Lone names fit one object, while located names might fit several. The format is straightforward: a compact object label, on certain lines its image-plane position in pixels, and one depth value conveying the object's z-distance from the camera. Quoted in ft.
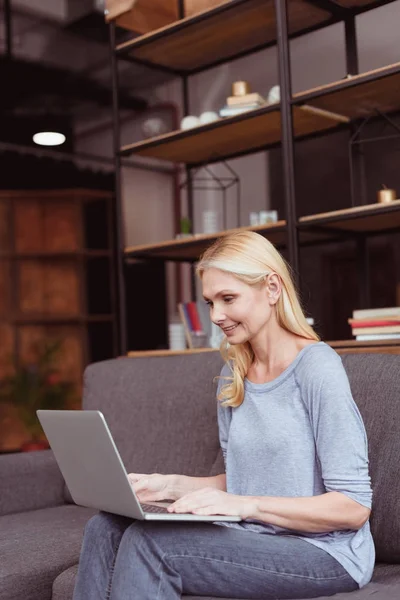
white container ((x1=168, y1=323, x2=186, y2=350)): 10.54
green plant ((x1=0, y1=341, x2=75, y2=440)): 18.75
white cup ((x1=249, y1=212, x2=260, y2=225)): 9.86
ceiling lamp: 19.33
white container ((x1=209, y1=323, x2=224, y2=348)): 10.02
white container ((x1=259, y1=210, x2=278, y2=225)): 9.79
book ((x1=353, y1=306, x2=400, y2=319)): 7.86
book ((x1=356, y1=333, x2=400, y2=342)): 7.86
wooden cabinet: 19.72
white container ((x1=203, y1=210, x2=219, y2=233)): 10.76
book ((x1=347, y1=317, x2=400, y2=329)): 7.88
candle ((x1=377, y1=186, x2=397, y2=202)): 8.49
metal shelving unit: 8.84
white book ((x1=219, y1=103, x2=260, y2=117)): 9.69
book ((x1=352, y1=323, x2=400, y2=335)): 7.84
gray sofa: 5.88
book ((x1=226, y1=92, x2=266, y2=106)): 9.66
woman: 4.82
